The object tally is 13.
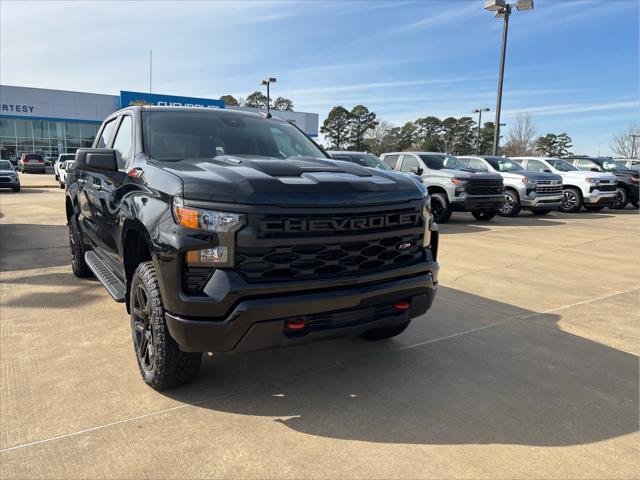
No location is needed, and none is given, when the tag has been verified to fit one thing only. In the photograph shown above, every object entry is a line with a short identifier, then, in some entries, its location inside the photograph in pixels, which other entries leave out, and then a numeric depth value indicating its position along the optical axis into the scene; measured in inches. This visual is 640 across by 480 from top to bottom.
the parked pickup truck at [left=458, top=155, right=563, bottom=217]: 544.1
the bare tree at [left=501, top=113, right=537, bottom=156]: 2192.4
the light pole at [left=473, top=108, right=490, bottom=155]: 1863.7
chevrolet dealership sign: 1610.5
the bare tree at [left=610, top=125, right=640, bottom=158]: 2093.0
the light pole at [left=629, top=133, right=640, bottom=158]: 2081.7
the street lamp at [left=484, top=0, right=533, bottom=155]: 672.4
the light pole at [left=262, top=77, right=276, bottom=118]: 1077.4
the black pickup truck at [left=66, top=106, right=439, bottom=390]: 100.2
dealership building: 1731.1
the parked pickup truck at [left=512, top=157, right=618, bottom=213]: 598.2
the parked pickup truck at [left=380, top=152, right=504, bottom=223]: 462.6
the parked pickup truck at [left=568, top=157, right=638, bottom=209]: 680.4
